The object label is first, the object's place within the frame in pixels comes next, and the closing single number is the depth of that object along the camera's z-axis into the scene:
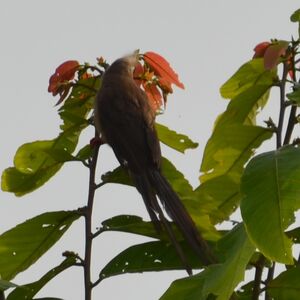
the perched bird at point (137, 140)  6.27
